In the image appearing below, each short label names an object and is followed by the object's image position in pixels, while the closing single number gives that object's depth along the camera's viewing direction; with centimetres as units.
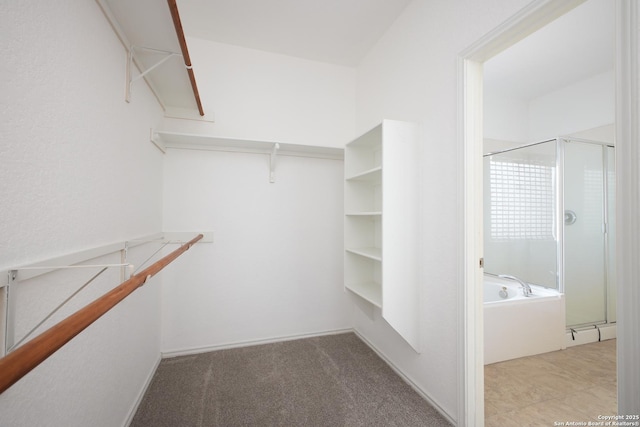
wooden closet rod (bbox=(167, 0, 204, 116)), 106
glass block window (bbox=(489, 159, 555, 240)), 258
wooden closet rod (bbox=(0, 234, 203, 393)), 34
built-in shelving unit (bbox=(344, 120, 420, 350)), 163
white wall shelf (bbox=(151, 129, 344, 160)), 194
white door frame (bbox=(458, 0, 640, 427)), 81
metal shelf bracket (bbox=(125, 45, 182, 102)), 137
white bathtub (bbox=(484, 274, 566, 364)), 207
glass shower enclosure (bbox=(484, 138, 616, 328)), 247
